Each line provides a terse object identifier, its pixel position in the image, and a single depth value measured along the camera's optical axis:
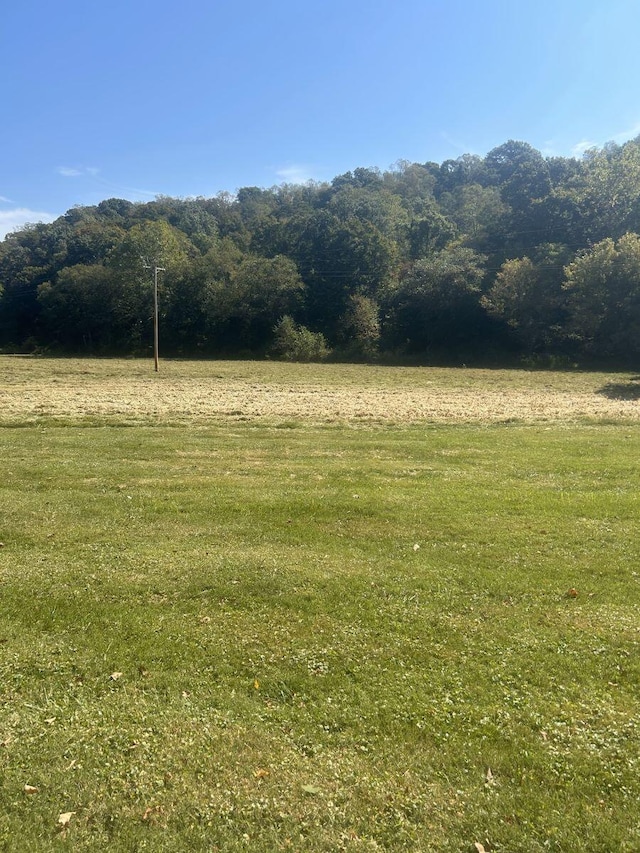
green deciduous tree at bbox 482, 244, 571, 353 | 50.75
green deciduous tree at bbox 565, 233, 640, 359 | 42.34
